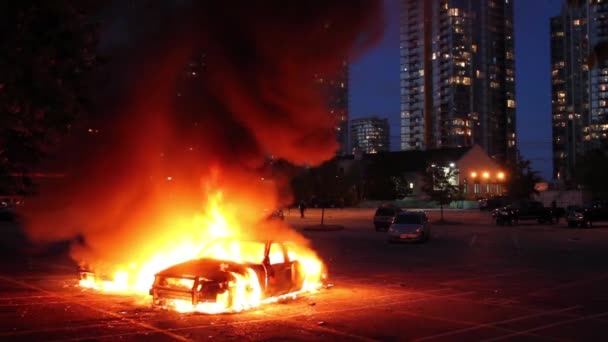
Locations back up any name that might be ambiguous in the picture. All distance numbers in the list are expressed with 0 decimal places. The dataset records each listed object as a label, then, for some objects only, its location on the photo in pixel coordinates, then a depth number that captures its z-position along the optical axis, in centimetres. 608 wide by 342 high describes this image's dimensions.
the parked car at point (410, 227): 2766
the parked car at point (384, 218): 3712
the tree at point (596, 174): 6425
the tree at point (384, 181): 8388
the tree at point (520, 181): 6744
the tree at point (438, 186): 4953
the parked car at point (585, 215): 4091
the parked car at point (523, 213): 4497
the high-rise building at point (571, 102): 15975
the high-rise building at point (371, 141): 19225
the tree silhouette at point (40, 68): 842
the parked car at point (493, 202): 6719
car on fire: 1057
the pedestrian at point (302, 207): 5256
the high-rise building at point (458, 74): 15612
